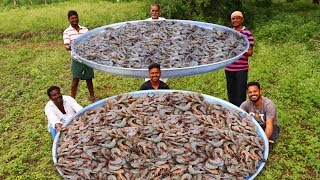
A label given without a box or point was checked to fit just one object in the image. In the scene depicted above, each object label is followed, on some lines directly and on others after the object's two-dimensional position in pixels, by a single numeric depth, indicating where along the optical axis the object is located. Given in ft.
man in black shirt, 11.75
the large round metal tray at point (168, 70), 11.70
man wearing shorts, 16.24
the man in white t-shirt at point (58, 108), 12.71
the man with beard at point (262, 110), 11.74
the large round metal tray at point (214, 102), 8.45
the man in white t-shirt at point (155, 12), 17.42
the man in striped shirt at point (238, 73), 14.12
